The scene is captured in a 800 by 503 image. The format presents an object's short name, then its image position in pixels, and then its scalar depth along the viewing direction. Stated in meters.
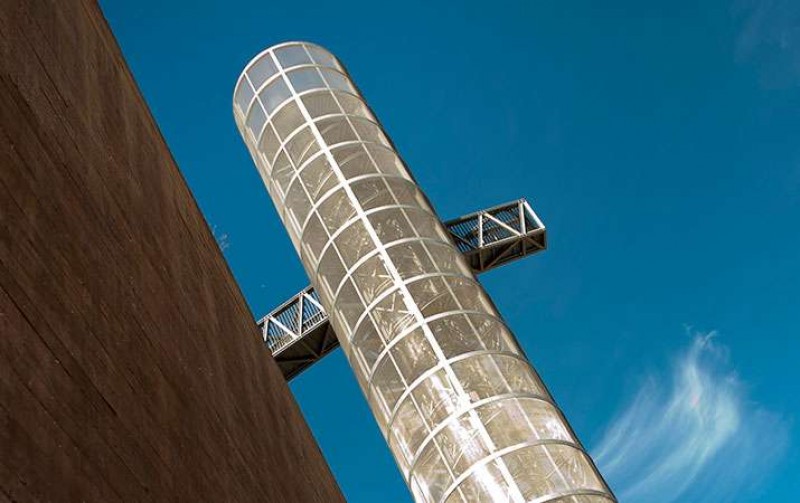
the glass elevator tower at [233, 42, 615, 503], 18.73
